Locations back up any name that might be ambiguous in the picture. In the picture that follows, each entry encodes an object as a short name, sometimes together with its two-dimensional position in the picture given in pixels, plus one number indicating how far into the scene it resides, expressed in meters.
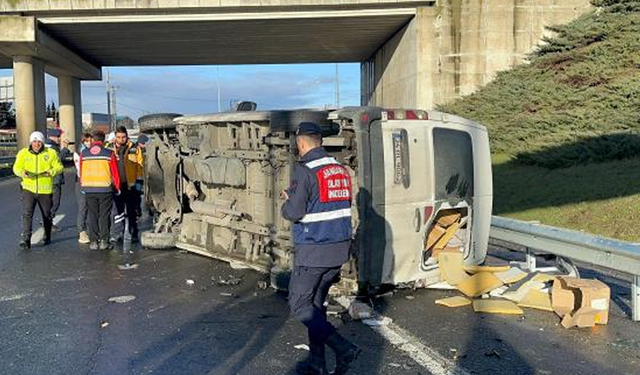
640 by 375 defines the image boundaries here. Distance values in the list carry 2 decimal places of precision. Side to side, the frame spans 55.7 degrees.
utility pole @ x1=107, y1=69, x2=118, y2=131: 69.50
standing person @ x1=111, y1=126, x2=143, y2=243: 9.20
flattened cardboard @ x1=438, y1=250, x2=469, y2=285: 6.01
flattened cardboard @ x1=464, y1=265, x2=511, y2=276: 5.80
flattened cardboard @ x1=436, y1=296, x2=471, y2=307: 5.69
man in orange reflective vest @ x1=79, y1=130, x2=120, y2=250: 8.50
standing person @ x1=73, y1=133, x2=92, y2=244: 9.00
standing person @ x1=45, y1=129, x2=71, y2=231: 9.91
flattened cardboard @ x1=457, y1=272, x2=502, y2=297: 5.81
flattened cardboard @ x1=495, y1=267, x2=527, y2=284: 6.03
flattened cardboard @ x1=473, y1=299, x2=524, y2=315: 5.45
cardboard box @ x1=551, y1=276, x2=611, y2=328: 5.02
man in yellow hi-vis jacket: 8.71
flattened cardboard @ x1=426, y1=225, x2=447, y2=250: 6.13
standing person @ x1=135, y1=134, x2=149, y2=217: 9.49
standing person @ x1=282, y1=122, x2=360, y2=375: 3.89
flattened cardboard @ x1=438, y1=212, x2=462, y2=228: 6.18
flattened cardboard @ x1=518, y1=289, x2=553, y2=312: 5.57
